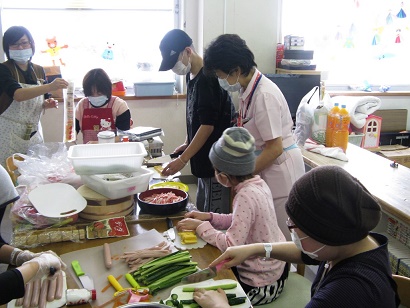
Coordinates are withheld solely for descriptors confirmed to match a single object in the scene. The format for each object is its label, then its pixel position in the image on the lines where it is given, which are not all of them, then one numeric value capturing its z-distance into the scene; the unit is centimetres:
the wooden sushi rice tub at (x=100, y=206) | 172
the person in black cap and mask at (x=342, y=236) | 97
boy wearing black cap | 227
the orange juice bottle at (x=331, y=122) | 303
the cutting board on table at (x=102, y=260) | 128
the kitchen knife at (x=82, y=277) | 128
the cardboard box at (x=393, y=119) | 452
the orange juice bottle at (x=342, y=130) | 301
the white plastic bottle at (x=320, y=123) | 308
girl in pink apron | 272
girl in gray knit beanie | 156
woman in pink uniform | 197
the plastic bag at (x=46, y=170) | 191
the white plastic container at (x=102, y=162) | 170
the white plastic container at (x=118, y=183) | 169
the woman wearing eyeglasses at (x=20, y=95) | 271
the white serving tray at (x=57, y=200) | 164
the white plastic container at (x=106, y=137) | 230
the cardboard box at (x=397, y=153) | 363
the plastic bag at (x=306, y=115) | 317
